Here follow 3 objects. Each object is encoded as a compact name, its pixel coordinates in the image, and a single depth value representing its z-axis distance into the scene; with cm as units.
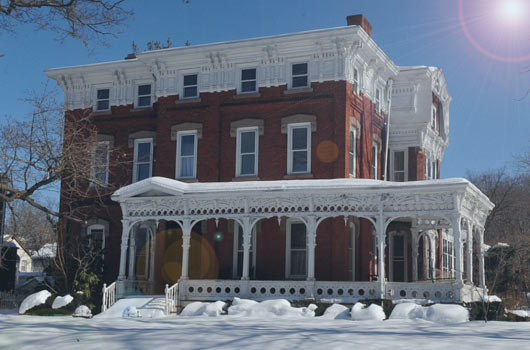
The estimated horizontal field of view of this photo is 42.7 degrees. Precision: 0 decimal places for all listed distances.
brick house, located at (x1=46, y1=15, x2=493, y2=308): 2147
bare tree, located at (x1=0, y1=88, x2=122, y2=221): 2014
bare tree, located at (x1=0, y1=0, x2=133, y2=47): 1351
